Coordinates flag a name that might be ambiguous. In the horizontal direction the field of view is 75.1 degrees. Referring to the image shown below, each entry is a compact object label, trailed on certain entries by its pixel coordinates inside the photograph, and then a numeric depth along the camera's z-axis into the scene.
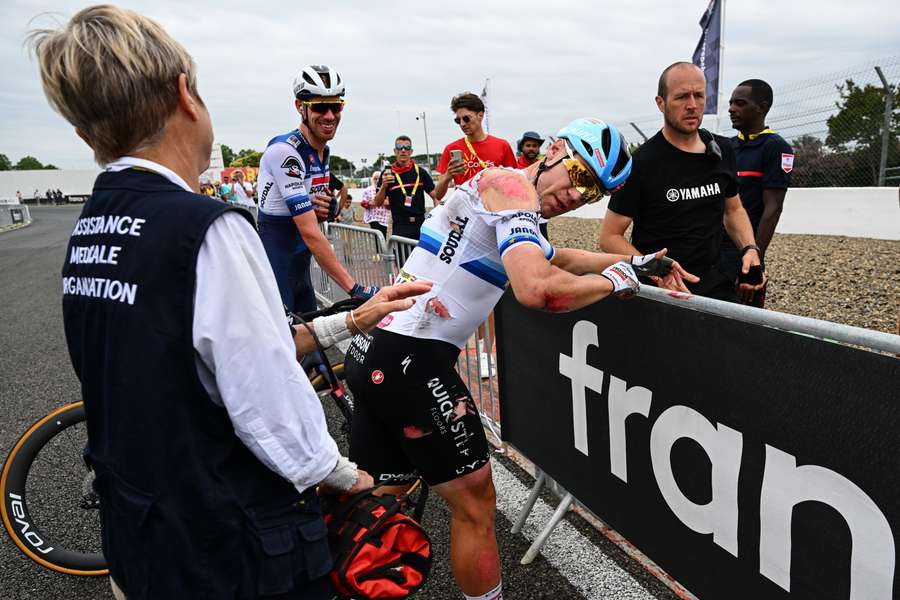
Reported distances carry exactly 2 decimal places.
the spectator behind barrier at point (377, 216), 11.94
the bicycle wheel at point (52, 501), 2.78
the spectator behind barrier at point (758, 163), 4.24
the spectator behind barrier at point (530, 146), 8.87
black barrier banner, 1.41
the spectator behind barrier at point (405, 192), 9.11
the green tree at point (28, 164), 117.19
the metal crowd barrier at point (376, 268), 3.68
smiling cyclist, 3.77
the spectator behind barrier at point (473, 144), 6.18
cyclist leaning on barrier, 2.01
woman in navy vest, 1.10
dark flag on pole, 10.06
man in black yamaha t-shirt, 3.24
